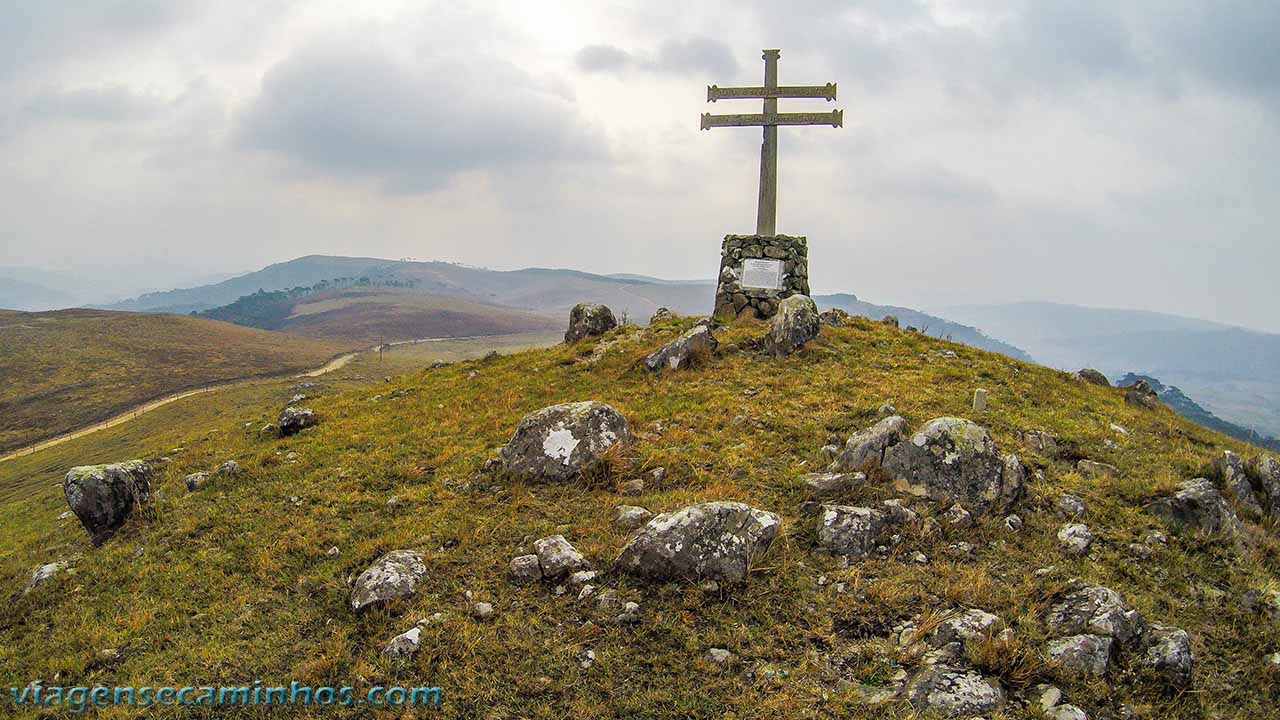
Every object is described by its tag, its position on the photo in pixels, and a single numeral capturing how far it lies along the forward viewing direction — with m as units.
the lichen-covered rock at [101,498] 11.54
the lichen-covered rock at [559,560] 8.25
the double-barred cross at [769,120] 24.08
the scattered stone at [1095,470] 10.29
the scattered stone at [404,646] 6.99
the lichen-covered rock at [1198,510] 8.41
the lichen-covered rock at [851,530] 8.35
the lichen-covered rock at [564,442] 11.38
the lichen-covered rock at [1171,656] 5.95
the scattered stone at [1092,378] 20.12
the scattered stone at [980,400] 13.55
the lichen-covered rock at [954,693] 5.67
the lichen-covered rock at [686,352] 18.17
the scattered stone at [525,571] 8.26
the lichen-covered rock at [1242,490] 9.07
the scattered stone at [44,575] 10.09
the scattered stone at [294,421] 17.06
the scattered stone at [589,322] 25.41
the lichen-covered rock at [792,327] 18.58
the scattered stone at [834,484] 9.83
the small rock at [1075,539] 8.12
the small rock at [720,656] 6.59
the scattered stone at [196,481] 13.17
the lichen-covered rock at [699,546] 7.85
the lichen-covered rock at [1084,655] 5.98
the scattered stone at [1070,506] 9.00
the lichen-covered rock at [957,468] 9.27
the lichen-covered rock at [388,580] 7.93
